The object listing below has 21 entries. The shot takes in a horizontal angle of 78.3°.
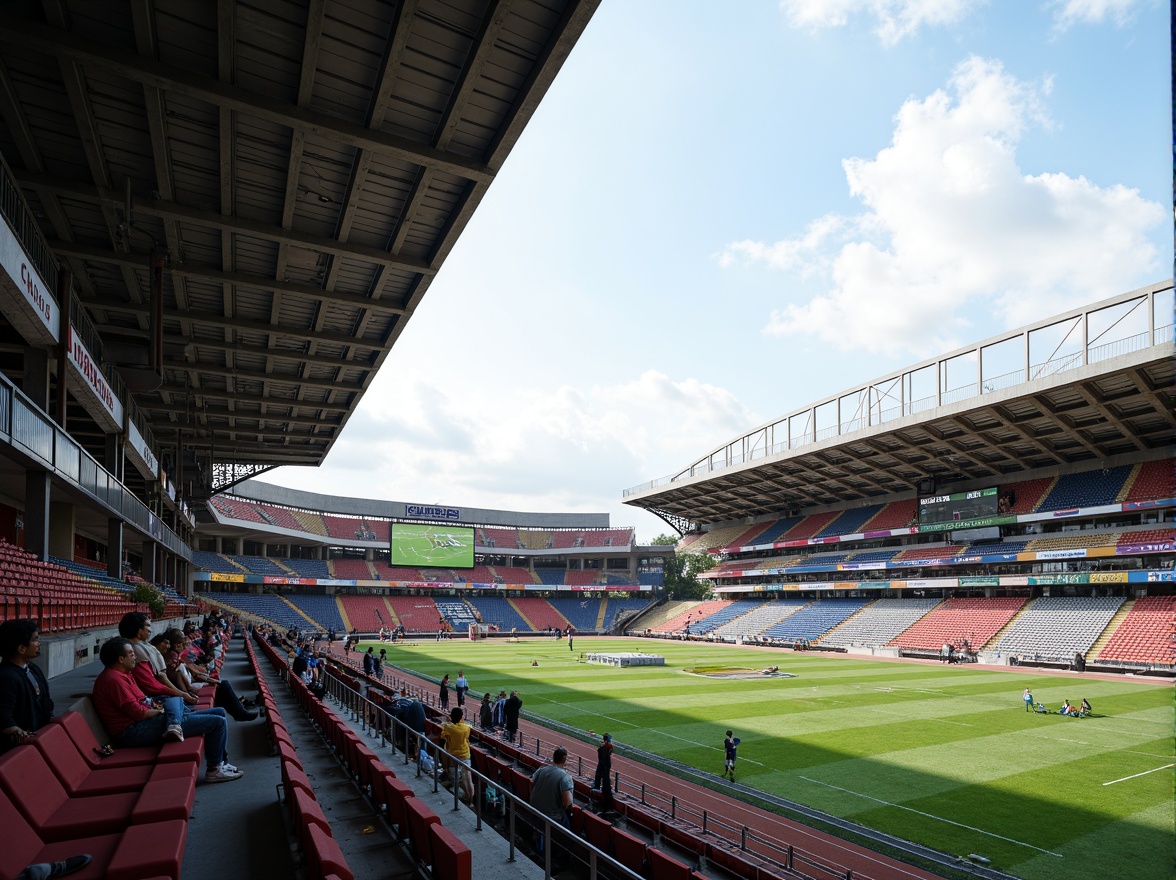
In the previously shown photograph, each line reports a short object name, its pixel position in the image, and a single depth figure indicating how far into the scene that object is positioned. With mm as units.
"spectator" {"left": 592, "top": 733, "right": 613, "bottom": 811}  12727
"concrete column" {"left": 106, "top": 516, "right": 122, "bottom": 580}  23625
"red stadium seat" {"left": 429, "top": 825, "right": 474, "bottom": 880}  4996
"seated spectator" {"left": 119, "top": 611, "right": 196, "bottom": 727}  7234
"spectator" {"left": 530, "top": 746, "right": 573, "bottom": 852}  8203
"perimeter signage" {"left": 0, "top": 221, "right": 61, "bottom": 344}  11928
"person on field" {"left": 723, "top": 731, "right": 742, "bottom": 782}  16750
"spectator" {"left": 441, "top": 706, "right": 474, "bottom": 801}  10352
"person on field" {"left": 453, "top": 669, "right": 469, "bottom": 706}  18966
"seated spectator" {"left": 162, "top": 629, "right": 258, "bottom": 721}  8664
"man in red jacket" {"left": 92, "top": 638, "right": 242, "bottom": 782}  6355
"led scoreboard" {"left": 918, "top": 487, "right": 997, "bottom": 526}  50003
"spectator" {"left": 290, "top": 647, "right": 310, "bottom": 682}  20172
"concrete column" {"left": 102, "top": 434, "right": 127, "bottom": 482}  23031
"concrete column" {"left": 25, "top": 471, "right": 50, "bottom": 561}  15711
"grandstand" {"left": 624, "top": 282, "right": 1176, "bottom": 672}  39250
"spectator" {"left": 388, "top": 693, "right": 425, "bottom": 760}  11547
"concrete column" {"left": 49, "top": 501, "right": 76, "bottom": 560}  24500
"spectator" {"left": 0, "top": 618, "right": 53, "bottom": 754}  4961
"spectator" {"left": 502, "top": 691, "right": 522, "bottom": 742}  18219
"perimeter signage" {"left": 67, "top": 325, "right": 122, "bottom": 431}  17203
